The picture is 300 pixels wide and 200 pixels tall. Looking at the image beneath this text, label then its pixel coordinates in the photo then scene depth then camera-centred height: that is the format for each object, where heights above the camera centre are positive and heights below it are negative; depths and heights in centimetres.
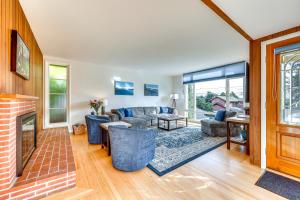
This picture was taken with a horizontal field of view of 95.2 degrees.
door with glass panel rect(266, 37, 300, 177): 213 -15
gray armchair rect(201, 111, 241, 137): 430 -88
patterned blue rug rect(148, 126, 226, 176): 247 -114
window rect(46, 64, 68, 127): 459 +19
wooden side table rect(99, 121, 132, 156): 290 -72
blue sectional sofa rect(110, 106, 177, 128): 503 -59
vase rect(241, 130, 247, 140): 319 -81
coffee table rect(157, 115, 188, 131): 504 -67
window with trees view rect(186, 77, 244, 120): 540 +16
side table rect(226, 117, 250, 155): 293 -77
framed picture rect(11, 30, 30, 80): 175 +65
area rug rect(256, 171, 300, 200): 175 -120
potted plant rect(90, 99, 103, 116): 501 -13
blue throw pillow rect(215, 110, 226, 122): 453 -52
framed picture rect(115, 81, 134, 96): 595 +57
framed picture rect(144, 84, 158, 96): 696 +56
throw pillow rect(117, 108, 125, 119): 524 -46
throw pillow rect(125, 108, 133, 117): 561 -50
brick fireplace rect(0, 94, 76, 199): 144 -94
